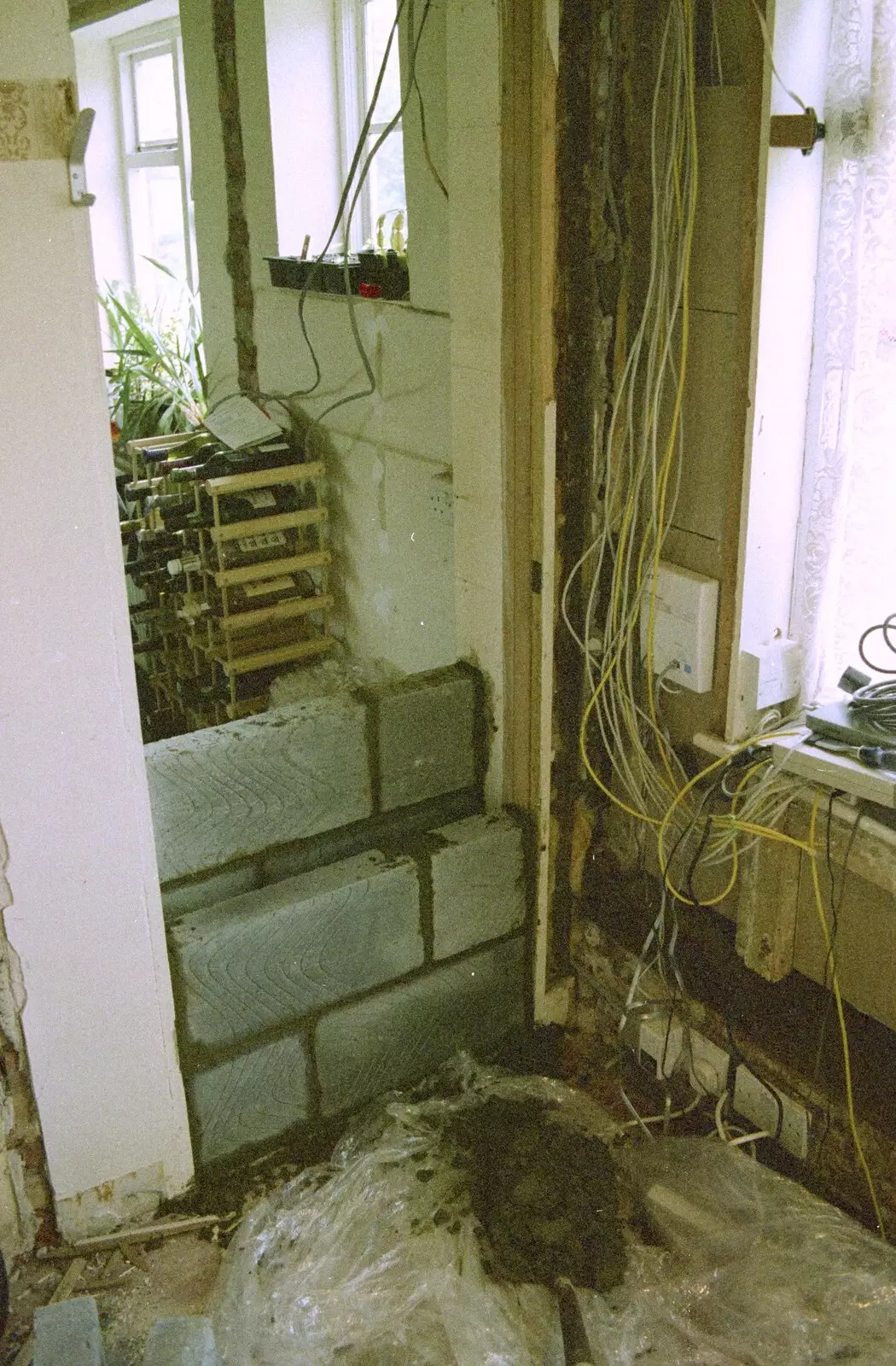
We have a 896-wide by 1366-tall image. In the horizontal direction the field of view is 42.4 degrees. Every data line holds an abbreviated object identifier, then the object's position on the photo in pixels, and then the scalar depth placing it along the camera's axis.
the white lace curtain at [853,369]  1.73
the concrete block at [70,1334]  1.60
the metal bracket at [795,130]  1.77
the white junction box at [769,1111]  2.06
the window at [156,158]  4.74
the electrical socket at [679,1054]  2.21
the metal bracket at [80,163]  1.51
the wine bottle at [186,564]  3.21
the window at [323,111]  3.31
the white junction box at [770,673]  2.06
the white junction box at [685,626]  2.07
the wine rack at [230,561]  3.17
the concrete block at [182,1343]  1.61
